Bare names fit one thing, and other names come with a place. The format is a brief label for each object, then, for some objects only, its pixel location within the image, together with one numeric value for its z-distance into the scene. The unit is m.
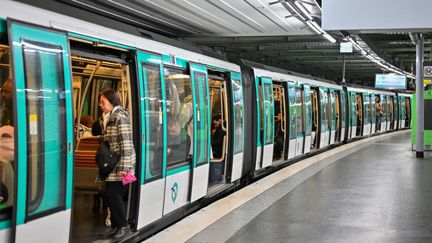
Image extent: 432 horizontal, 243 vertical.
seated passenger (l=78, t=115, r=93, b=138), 8.84
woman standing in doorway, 5.84
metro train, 4.20
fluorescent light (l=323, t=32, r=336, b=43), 15.39
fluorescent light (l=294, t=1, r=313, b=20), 11.54
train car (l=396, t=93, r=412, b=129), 33.94
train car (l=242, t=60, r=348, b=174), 11.77
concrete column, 15.55
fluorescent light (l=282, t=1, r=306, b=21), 11.62
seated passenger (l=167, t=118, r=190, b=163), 7.15
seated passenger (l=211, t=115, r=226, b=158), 10.46
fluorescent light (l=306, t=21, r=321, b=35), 13.32
